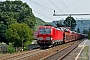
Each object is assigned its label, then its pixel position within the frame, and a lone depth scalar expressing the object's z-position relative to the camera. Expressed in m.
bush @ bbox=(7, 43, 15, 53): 38.13
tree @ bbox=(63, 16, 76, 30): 131.51
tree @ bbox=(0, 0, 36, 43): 78.12
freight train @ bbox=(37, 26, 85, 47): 35.84
